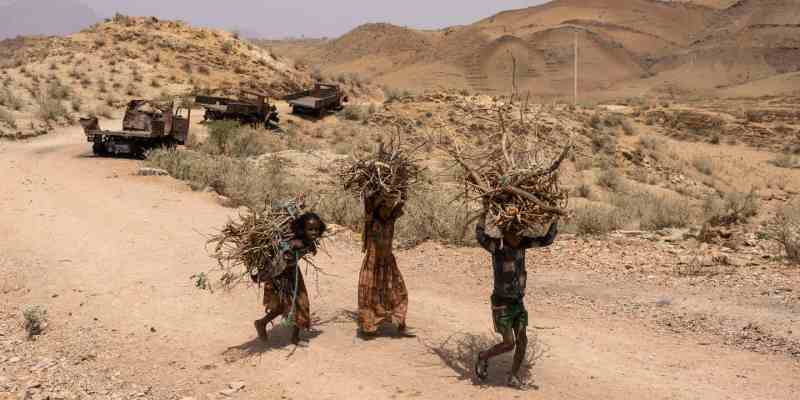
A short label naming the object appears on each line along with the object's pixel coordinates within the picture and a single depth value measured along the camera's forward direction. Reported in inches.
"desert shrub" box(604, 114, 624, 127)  1045.2
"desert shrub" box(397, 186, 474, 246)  423.5
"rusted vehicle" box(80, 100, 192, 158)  643.5
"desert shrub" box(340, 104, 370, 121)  990.4
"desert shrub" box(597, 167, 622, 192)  718.1
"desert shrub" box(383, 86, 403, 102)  1417.1
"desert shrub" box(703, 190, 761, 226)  474.0
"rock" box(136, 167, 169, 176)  572.0
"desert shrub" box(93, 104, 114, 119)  910.7
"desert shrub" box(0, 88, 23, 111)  881.5
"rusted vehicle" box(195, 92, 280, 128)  848.9
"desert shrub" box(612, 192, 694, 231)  468.4
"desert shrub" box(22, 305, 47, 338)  255.6
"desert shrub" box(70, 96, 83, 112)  925.9
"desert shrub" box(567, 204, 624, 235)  444.1
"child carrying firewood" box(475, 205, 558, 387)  207.0
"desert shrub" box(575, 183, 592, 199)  660.1
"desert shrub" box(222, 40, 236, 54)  1398.9
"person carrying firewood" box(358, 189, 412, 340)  245.4
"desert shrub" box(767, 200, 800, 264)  356.2
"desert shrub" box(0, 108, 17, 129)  768.3
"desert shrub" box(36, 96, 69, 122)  843.9
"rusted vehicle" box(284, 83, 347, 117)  981.8
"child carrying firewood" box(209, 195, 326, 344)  227.5
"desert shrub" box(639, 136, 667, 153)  943.5
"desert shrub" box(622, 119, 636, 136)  1019.2
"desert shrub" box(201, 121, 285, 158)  718.5
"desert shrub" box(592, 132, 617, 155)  878.4
